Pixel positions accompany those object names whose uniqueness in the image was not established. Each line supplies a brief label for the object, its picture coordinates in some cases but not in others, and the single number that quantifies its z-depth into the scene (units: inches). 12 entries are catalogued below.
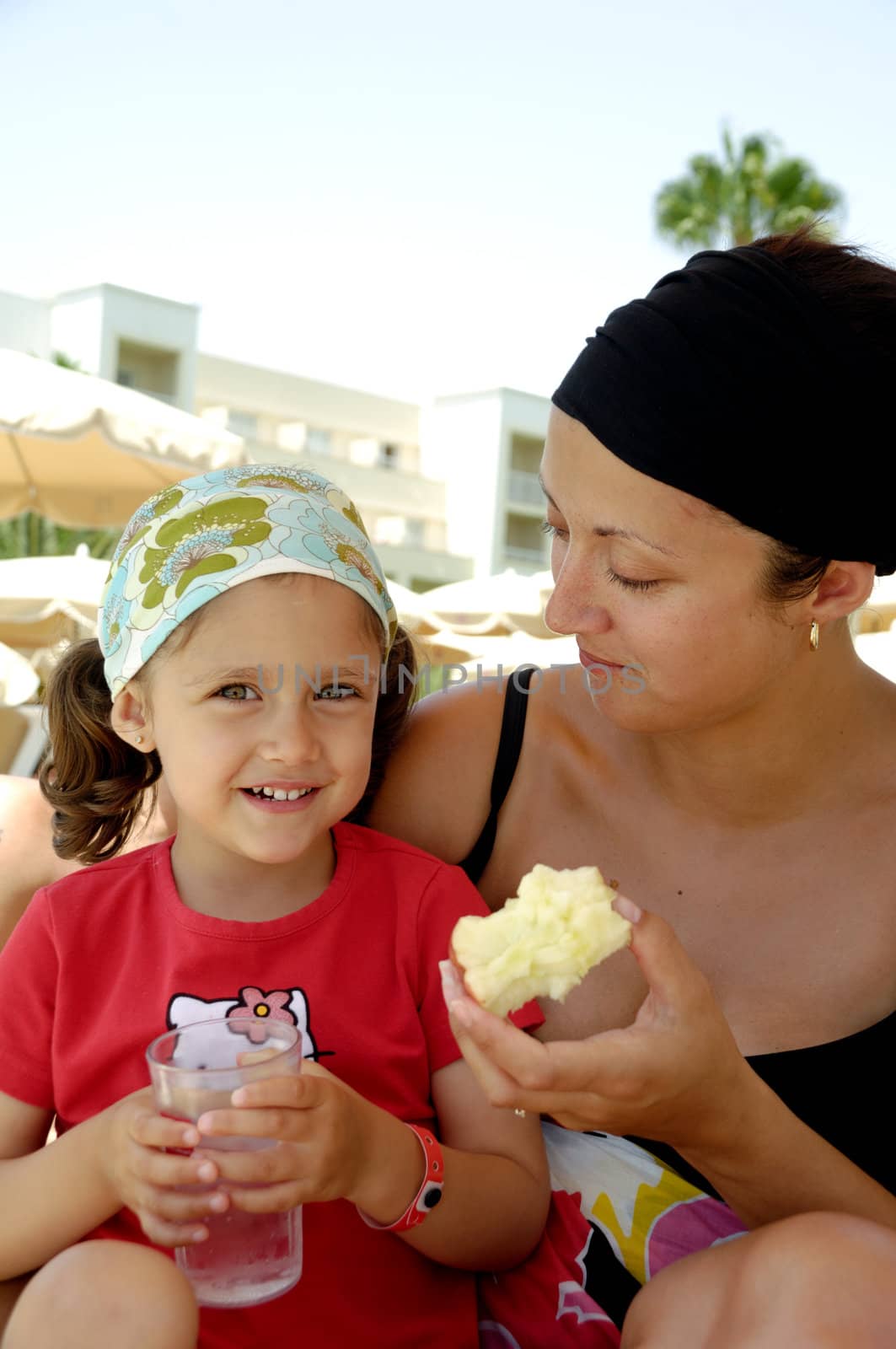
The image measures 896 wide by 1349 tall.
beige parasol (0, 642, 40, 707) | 235.1
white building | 1384.1
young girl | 68.7
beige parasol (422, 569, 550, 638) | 460.6
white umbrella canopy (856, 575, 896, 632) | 277.3
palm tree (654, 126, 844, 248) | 1355.8
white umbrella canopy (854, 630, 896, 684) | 204.7
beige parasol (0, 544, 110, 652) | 338.3
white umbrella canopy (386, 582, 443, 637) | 427.2
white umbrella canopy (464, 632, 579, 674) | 313.0
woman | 66.2
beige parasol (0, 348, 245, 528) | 303.0
